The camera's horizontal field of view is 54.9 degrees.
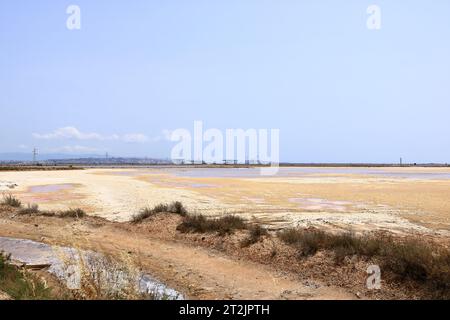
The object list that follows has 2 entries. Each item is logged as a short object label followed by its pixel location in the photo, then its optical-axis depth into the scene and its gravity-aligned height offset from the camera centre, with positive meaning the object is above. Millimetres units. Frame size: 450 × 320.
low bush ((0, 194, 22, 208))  18186 -2068
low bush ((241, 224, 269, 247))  10670 -2091
